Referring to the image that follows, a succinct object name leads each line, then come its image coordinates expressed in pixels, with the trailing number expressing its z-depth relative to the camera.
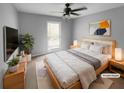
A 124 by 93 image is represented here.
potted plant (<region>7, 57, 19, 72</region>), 1.62
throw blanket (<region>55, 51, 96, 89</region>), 1.66
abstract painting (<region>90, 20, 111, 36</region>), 2.94
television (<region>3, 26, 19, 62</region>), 1.51
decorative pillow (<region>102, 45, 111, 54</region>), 2.85
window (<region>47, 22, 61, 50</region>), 4.41
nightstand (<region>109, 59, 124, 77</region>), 2.31
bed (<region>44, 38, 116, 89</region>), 1.58
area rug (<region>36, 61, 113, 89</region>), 1.87
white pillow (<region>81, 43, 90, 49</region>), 3.43
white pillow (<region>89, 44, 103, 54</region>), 2.89
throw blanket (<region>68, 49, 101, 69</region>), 2.10
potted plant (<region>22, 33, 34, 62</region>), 3.32
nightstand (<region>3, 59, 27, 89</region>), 1.48
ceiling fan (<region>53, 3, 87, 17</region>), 2.26
